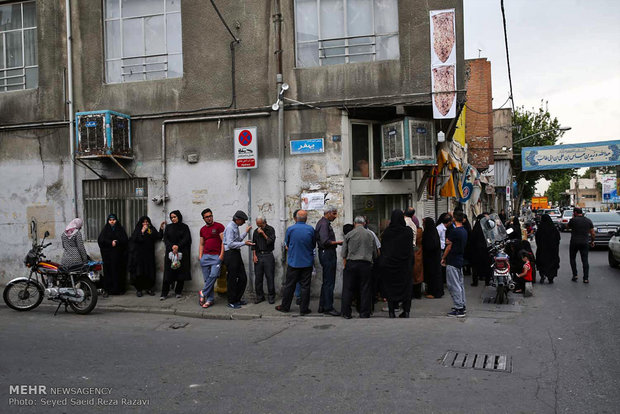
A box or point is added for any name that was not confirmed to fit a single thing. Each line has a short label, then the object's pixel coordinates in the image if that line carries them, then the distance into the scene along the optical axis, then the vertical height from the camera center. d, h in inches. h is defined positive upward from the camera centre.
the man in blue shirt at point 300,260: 350.3 -35.7
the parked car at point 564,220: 1487.5 -58.9
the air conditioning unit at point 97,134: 412.2 +65.1
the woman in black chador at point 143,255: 413.1 -34.7
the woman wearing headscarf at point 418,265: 400.8 -47.6
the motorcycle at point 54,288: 358.0 -51.0
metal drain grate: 223.0 -71.4
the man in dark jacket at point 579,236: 494.0 -35.8
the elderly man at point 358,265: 334.3 -38.6
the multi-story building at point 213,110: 399.2 +81.1
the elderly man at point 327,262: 354.0 -38.5
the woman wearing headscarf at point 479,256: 462.0 -48.8
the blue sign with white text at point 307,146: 400.8 +48.6
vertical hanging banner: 379.2 +104.9
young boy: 410.0 -60.1
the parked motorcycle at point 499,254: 371.6 -39.6
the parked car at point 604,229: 798.5 -47.6
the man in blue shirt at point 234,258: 373.4 -35.3
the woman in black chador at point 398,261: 329.7 -36.3
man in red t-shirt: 380.5 -32.5
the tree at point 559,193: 4097.0 +56.8
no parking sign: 398.0 +48.2
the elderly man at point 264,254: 380.8 -33.8
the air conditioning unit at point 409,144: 394.9 +47.6
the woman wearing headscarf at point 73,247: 366.6 -23.6
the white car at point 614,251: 567.6 -59.1
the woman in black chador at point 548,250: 475.8 -46.6
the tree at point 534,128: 1572.3 +224.1
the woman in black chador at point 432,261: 393.7 -44.7
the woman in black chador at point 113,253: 422.0 -32.5
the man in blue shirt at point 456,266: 334.3 -41.2
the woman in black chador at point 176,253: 401.4 -32.8
